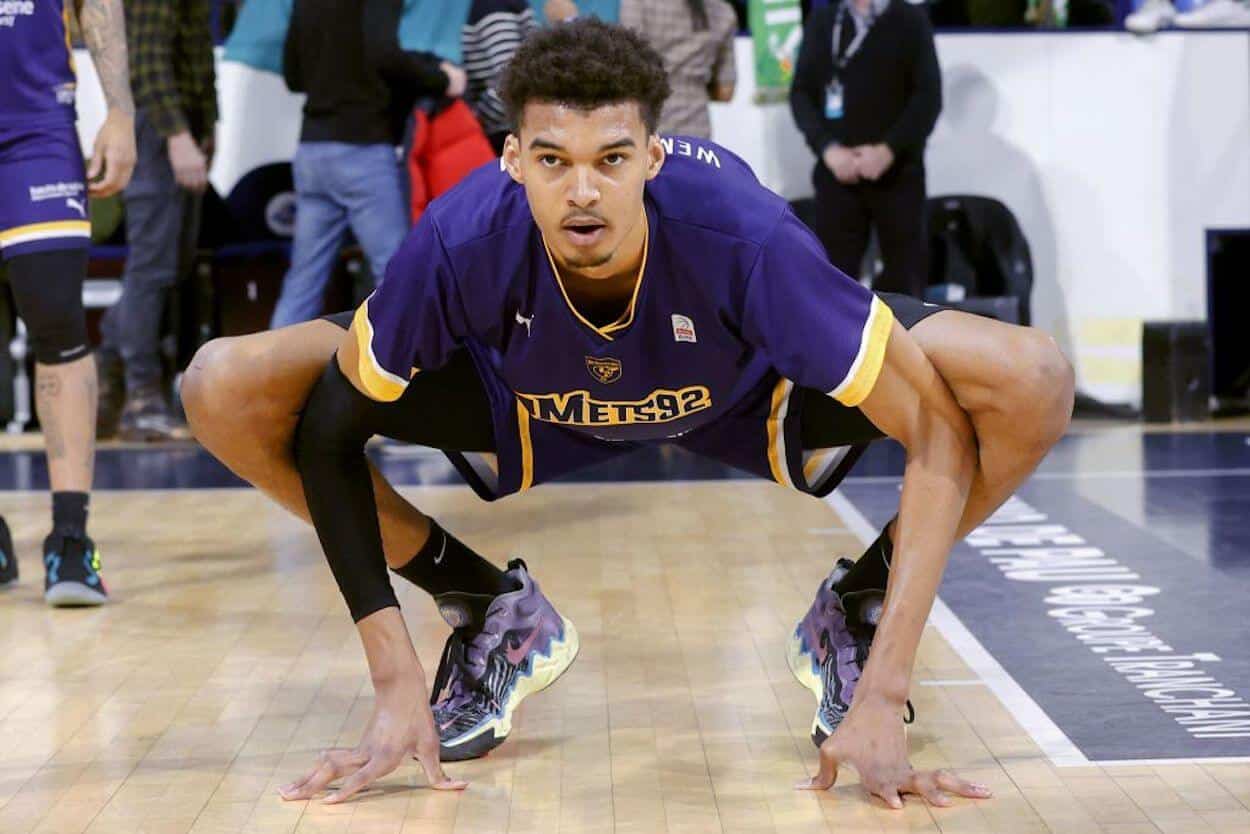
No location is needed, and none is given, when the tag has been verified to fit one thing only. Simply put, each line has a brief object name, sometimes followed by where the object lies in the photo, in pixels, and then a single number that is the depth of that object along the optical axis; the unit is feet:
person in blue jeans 46.65
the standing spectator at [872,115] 49.96
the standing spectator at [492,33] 48.08
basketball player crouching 17.95
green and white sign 55.26
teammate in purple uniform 29.07
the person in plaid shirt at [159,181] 47.93
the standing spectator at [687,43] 49.42
